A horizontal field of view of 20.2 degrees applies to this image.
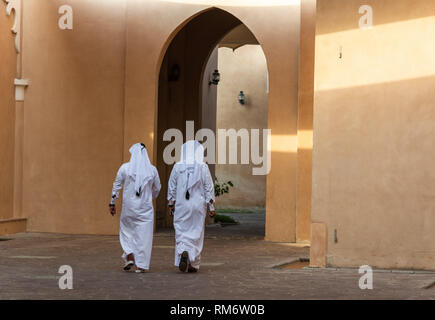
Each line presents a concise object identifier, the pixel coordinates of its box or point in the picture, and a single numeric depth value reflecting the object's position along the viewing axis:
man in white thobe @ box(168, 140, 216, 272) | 14.42
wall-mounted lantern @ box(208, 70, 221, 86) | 30.30
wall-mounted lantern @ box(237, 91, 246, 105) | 42.27
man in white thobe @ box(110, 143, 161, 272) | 14.48
